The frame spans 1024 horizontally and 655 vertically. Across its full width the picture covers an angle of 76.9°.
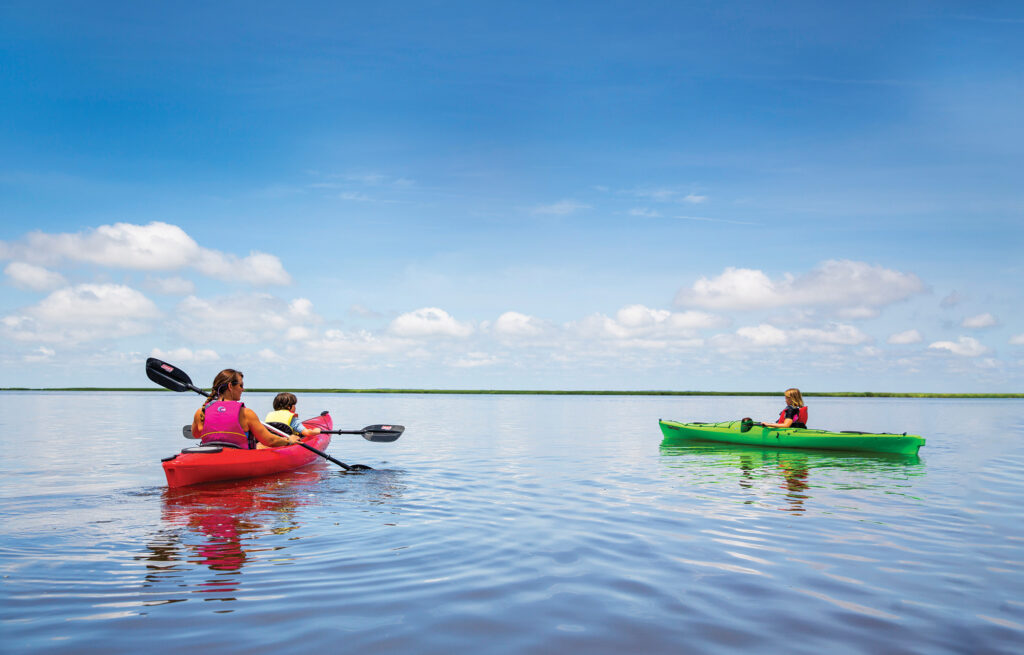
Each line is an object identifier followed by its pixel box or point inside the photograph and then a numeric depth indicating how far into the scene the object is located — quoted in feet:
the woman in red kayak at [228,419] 41.40
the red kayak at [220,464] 39.22
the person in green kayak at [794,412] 69.97
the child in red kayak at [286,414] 51.08
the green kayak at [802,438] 65.87
